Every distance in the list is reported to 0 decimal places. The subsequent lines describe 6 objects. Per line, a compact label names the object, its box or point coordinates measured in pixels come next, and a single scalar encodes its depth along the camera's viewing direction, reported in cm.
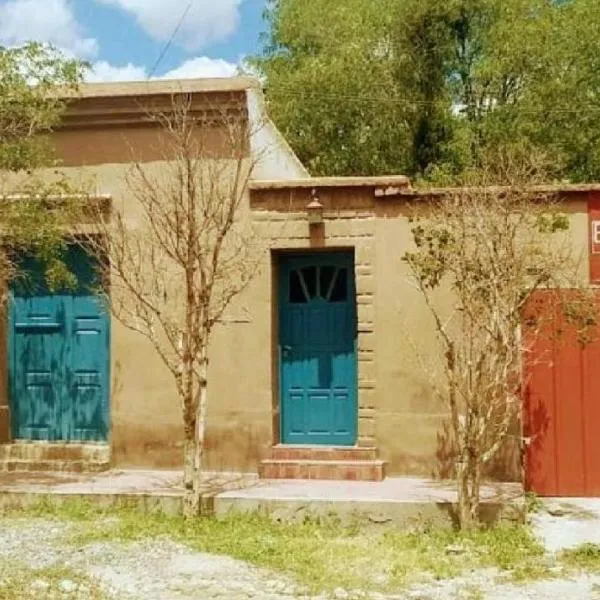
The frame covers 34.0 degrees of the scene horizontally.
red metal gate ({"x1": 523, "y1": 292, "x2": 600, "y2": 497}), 883
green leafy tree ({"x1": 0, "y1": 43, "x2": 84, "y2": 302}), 850
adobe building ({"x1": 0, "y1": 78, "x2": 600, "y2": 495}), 956
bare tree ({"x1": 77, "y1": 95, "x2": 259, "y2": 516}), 834
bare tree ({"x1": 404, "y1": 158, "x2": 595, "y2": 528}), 777
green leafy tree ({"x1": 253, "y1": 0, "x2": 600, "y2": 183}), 1989
